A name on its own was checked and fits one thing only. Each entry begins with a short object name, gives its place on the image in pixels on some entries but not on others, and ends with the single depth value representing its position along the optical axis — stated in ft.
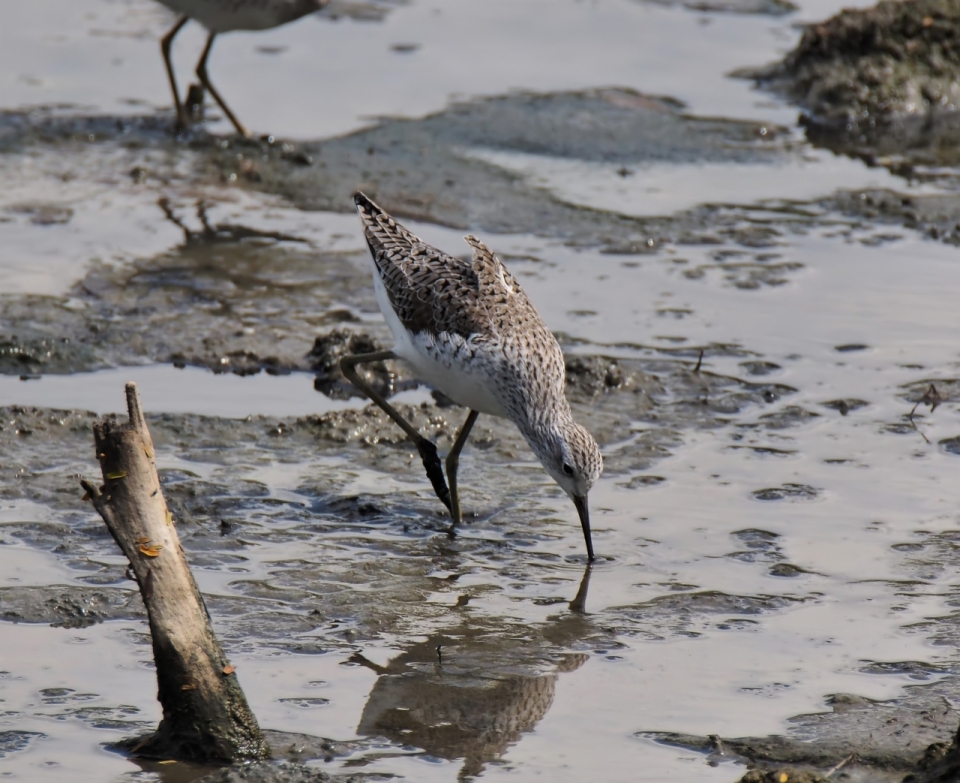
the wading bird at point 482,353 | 41.88
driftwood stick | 28.86
